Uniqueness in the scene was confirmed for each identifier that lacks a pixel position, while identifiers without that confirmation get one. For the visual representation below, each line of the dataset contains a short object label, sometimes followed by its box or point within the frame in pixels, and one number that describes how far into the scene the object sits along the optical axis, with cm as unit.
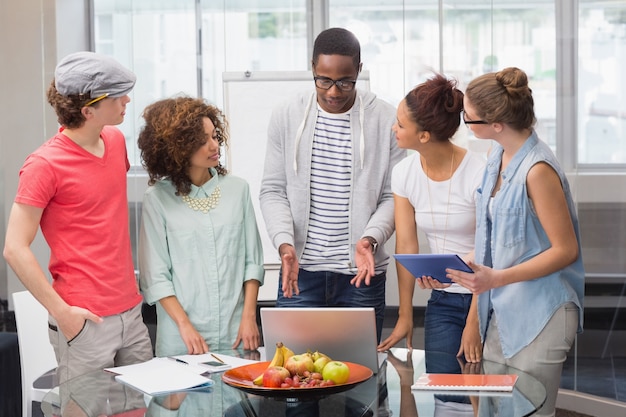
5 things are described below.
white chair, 318
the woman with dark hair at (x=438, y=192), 279
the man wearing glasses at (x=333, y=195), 302
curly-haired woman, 280
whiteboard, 526
